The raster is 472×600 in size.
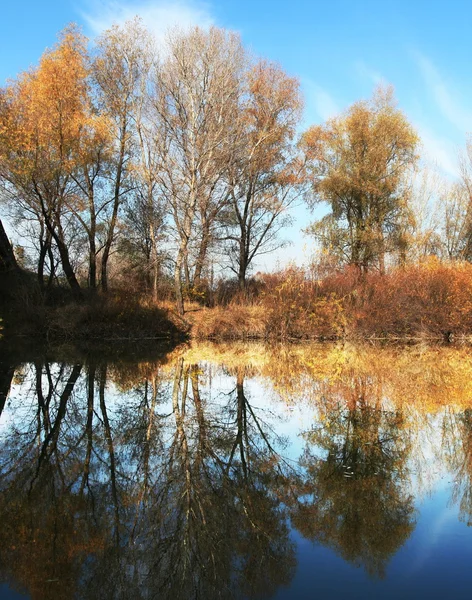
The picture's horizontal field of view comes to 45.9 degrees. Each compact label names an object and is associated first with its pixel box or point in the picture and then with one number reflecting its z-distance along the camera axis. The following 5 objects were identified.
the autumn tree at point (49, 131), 20.58
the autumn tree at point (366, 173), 31.11
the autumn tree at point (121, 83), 24.98
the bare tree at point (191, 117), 22.20
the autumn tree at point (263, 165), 27.99
